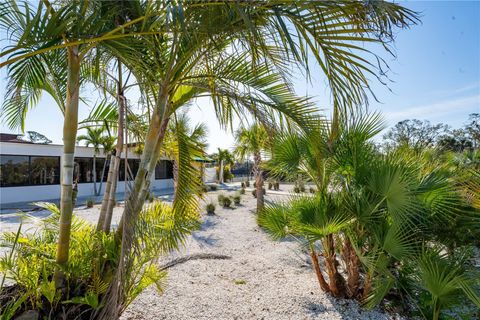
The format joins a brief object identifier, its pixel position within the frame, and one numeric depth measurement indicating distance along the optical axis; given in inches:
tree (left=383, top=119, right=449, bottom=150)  1574.8
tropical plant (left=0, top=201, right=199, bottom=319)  102.7
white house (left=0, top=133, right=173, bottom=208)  536.4
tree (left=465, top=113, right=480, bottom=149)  1388.0
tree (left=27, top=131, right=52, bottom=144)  1253.8
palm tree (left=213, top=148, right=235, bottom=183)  1080.2
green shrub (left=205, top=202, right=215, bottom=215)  459.8
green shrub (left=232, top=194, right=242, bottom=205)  566.6
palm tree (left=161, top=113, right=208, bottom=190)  160.9
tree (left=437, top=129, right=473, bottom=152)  1428.4
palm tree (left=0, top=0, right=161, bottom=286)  68.1
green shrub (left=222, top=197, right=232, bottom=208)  534.3
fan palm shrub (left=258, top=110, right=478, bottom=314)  132.3
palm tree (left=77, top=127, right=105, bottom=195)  573.8
